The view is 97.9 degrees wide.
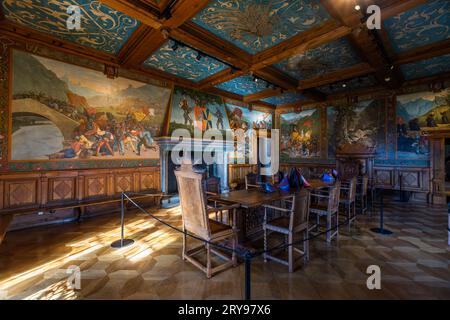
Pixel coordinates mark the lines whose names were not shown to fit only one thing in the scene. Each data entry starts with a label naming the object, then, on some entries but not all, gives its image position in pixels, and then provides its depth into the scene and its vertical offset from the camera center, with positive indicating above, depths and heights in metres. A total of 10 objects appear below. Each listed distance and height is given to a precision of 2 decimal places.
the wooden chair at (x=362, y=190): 5.08 -0.82
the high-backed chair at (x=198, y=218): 2.46 -0.79
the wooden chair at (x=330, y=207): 3.56 -0.90
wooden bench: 3.37 -1.02
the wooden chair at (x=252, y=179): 4.64 -0.44
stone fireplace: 6.27 +0.32
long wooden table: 3.02 -0.62
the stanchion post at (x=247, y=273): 1.24 -0.71
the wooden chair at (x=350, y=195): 4.19 -0.74
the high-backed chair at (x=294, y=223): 2.63 -0.94
